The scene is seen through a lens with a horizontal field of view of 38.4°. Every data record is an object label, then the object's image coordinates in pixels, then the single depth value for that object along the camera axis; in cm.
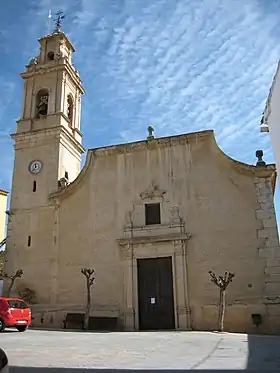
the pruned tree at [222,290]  1502
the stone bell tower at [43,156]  1892
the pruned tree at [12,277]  1845
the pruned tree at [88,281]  1656
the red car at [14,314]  1323
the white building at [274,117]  702
